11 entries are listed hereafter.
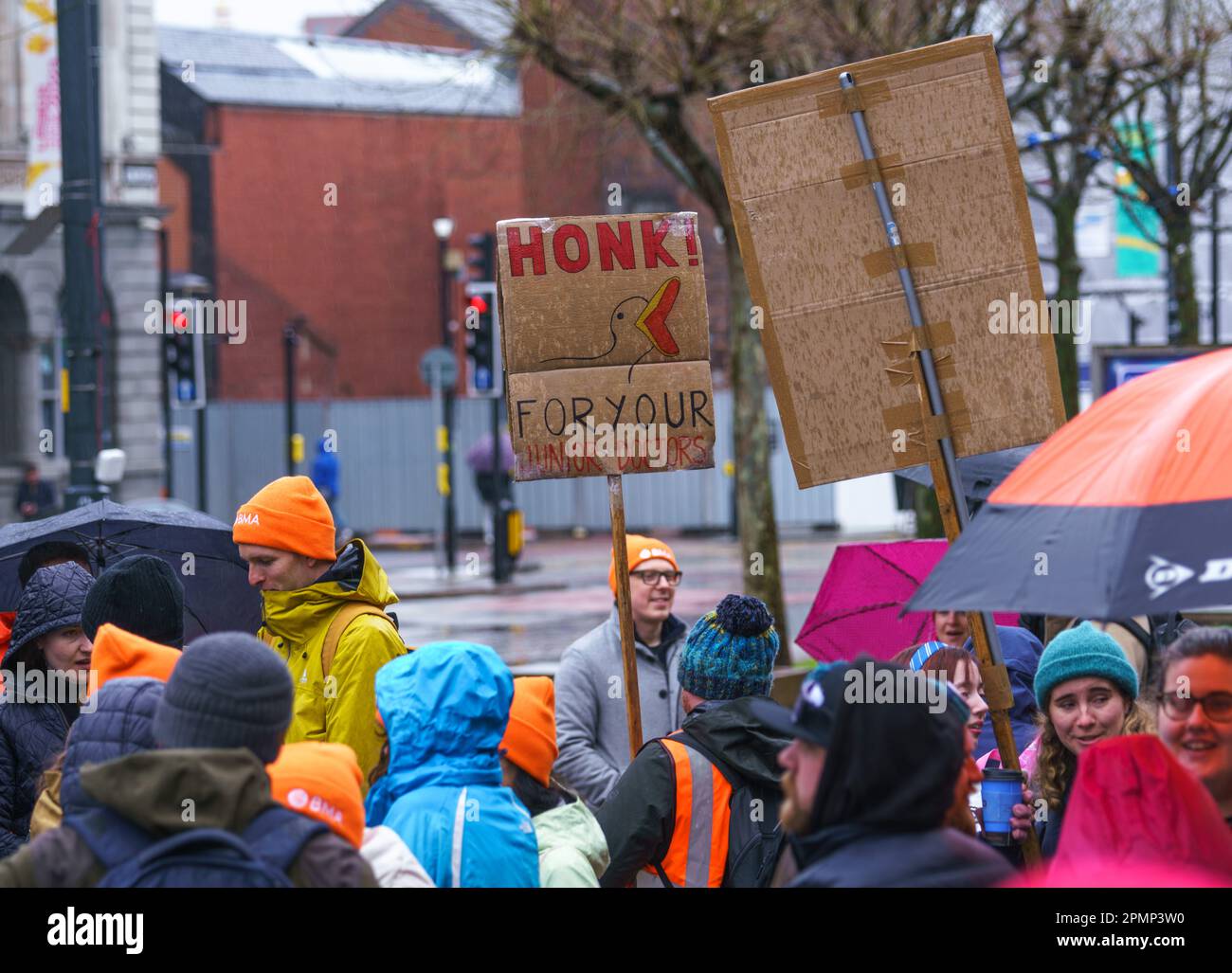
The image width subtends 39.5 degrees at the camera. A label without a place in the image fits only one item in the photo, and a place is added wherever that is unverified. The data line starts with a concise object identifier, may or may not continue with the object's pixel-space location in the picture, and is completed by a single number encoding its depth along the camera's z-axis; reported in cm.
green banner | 3306
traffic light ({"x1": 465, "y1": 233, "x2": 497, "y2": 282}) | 2411
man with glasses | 607
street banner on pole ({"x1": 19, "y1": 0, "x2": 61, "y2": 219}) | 2691
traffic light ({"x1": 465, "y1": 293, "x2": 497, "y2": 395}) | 2417
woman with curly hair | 421
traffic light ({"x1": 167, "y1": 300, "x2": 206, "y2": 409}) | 2491
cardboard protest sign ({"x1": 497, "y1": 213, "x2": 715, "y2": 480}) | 511
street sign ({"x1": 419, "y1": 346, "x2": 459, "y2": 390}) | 2680
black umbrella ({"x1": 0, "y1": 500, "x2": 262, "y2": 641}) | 612
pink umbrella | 623
